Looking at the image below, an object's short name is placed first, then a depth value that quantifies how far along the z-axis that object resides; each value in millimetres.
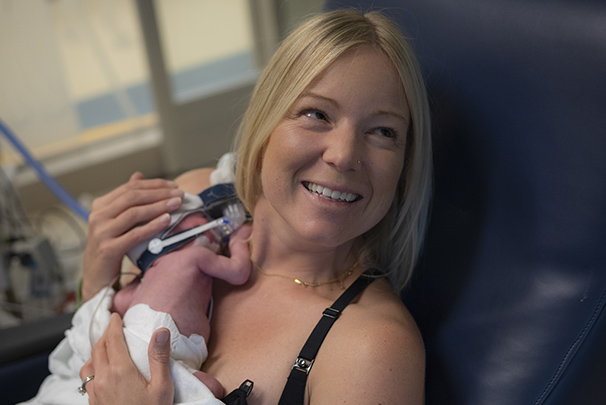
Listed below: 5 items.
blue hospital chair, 951
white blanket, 1006
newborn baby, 1105
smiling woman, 1021
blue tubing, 1825
